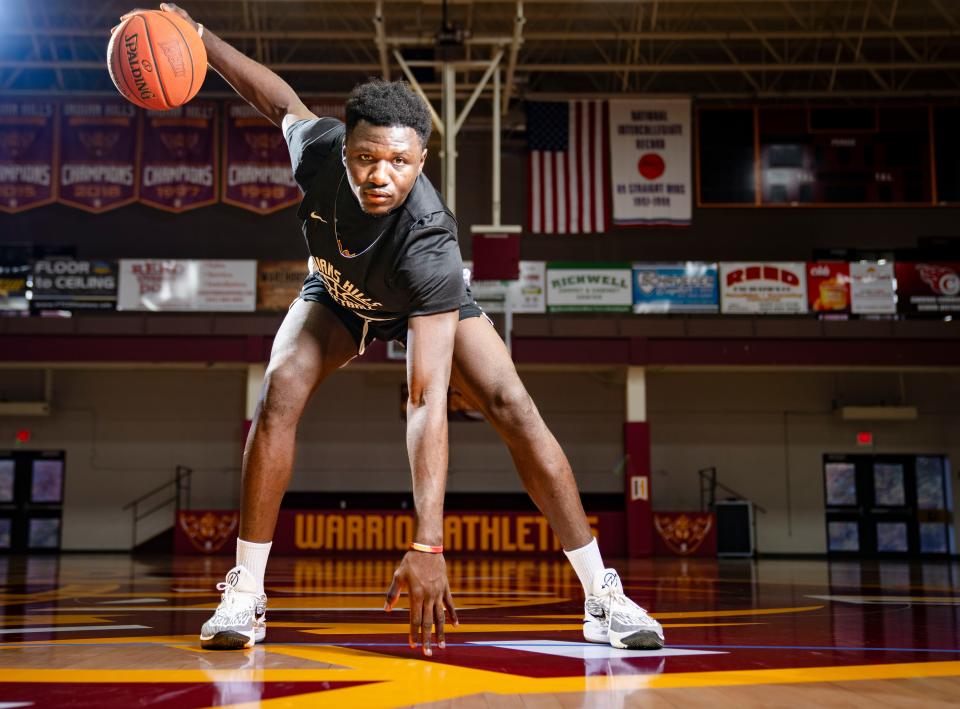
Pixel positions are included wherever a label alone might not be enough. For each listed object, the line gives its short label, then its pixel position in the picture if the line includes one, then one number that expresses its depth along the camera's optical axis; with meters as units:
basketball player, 2.56
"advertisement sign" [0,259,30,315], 15.62
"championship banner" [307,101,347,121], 16.38
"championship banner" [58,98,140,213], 16.77
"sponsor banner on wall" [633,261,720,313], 15.70
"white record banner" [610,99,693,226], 16.67
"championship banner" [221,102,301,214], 16.80
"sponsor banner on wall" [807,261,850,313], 15.80
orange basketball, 3.17
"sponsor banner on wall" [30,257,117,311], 15.64
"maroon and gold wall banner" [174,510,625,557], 14.80
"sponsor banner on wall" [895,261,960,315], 15.88
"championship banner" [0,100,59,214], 16.67
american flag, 16.25
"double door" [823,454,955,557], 18.11
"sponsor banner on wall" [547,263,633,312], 15.69
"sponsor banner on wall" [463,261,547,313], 15.62
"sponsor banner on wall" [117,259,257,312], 15.52
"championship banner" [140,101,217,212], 16.80
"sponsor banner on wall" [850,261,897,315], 15.70
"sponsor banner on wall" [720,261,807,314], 15.80
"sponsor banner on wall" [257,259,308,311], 15.78
